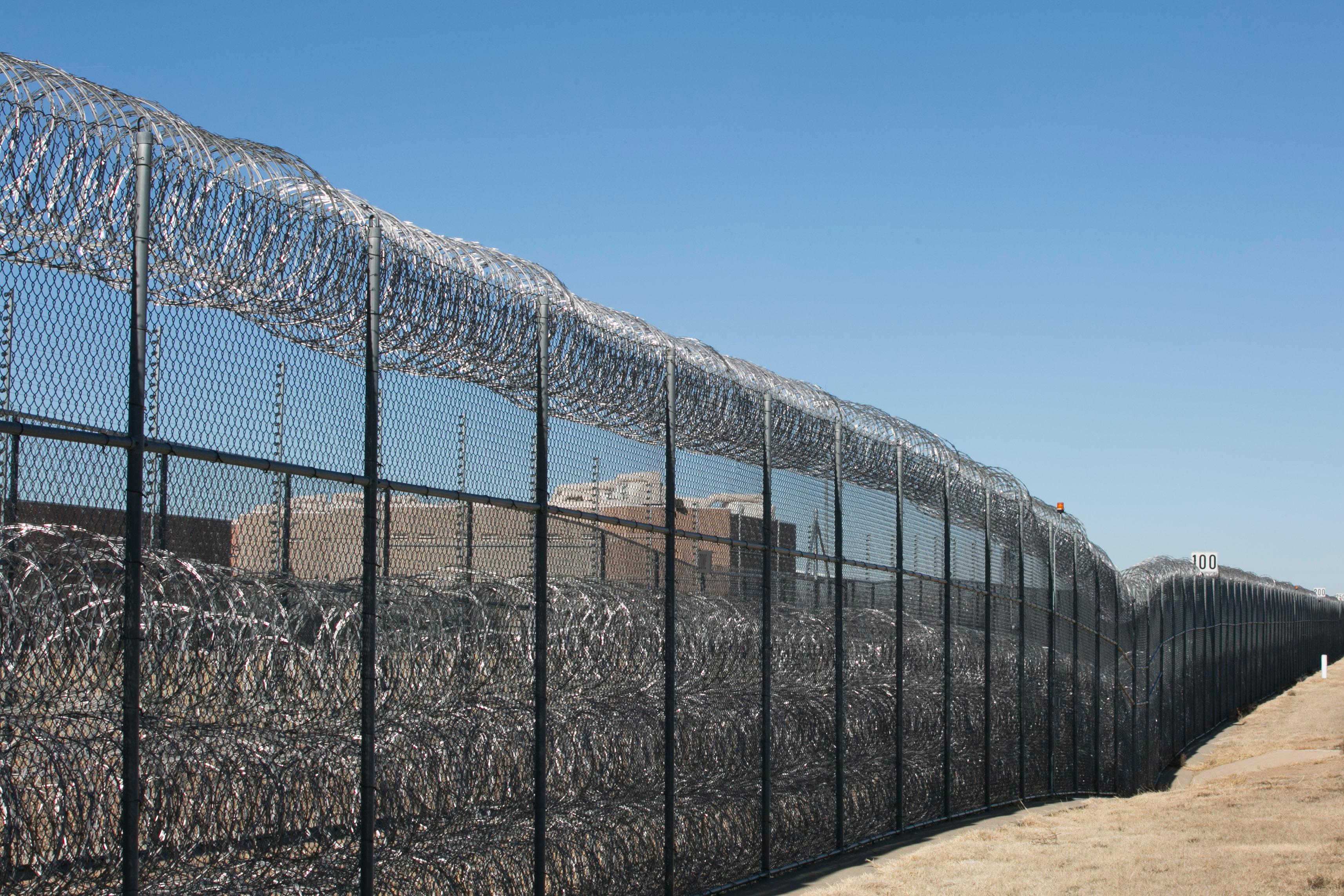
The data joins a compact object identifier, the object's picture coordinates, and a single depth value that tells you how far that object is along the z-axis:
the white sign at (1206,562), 29.48
